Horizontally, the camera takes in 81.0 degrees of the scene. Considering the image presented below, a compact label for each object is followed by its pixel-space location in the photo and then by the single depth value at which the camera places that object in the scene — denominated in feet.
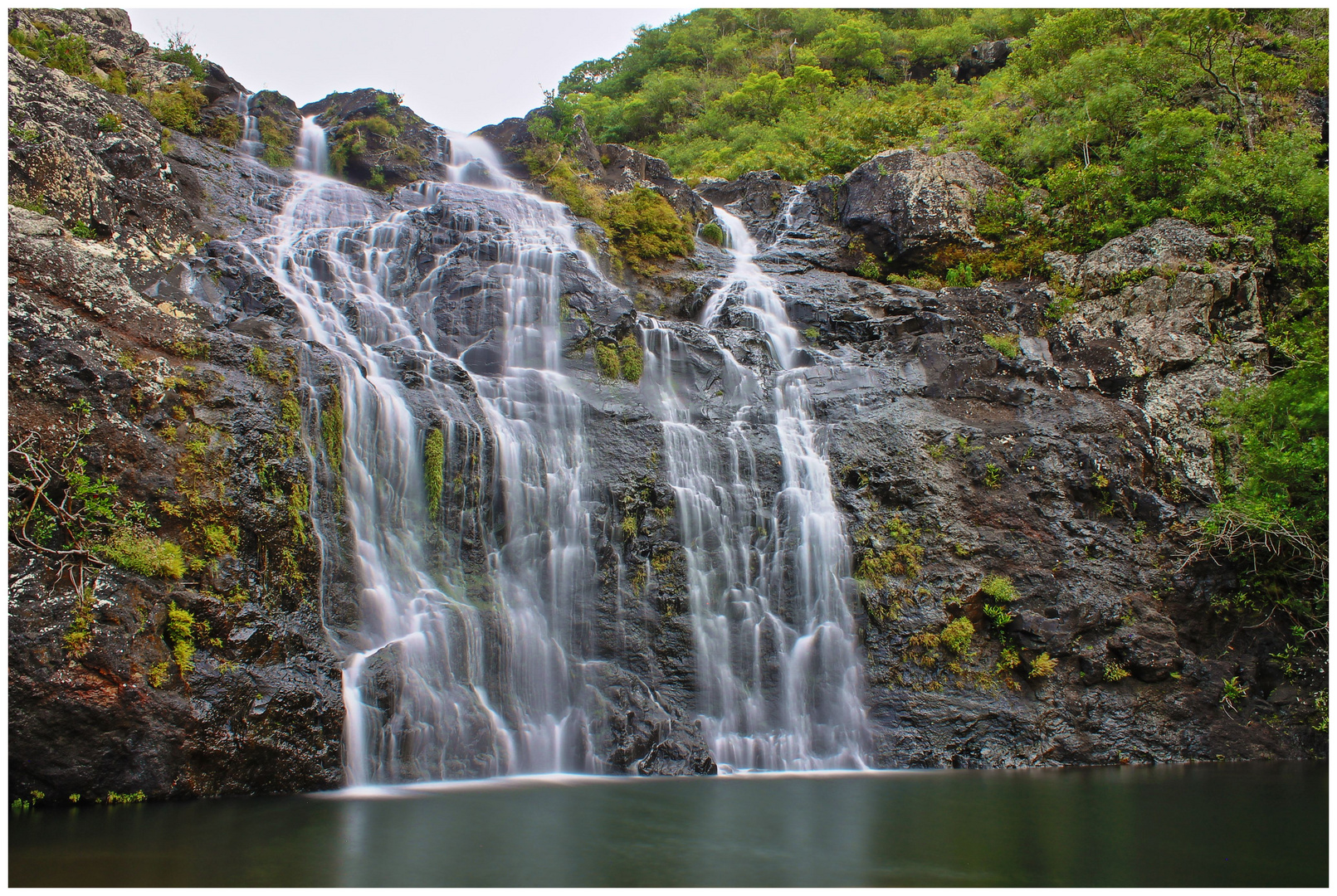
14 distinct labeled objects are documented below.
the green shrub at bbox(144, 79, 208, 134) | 66.63
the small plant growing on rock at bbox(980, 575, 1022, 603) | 40.57
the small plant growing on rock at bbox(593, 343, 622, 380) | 50.42
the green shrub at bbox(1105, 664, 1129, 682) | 39.29
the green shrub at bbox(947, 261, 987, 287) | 64.28
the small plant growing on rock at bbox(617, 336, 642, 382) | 50.83
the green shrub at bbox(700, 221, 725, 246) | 73.72
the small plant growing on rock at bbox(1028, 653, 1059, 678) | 39.17
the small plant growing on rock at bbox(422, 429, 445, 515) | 38.01
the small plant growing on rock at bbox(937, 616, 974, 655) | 39.70
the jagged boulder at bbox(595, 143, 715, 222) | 75.56
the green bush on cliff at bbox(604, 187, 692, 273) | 65.77
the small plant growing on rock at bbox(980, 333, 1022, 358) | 53.62
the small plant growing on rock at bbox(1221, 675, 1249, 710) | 39.96
